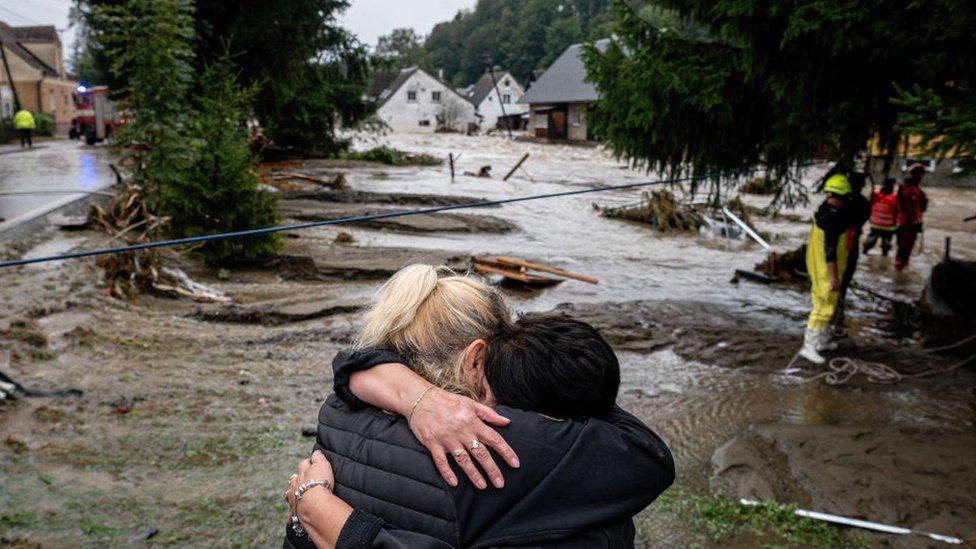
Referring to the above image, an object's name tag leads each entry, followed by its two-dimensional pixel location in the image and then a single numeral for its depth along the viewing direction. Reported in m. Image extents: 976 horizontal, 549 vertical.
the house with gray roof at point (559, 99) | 64.50
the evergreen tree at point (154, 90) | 10.90
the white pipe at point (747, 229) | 17.92
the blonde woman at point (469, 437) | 1.50
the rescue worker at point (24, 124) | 31.36
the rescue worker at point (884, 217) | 15.05
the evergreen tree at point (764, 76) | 5.86
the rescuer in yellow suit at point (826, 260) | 7.30
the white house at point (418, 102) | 94.19
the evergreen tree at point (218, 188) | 11.25
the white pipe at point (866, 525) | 4.12
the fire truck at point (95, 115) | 35.94
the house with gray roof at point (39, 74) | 58.50
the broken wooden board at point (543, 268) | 11.21
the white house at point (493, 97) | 100.50
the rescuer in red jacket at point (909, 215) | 14.46
